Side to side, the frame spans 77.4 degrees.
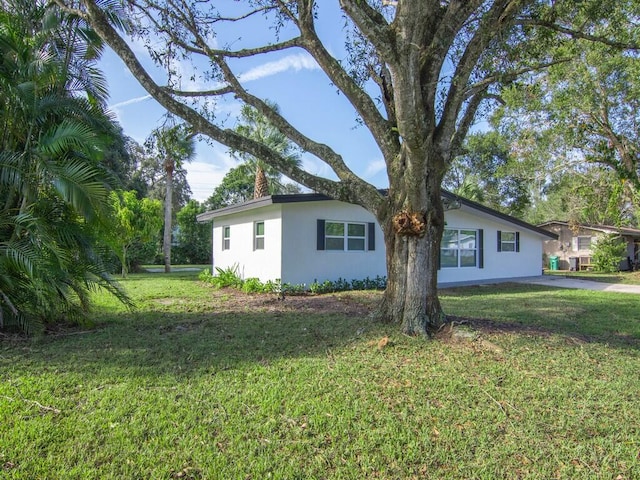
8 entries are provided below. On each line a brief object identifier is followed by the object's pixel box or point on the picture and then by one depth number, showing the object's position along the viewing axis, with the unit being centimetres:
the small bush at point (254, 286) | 1141
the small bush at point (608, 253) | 2244
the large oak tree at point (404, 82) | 498
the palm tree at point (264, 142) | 1864
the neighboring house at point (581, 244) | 2487
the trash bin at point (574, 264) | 2594
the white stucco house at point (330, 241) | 1141
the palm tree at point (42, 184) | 561
